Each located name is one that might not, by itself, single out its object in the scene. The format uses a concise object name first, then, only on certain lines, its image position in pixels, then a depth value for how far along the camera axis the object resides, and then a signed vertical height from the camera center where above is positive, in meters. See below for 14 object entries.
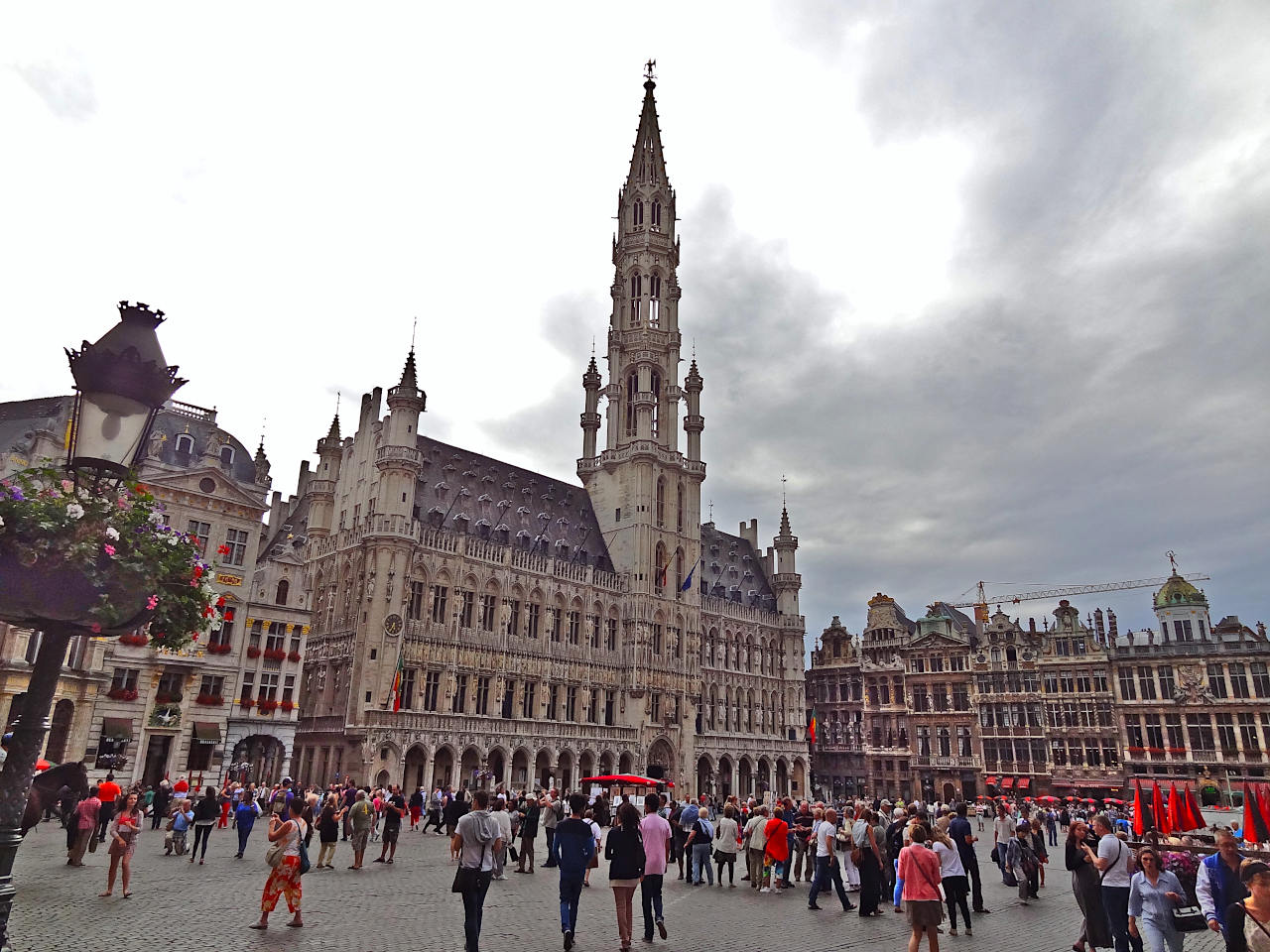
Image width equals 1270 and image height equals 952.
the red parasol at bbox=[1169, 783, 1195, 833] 21.03 -0.76
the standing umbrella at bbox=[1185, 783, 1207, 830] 21.47 -0.77
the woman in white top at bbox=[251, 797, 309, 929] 12.33 -1.68
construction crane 90.31 +18.02
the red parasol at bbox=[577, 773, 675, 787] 36.01 -0.75
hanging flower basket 7.11 +1.54
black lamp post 6.77 +2.46
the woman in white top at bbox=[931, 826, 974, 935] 14.25 -1.62
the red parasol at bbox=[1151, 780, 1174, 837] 21.33 -0.85
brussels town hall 48.84 +10.08
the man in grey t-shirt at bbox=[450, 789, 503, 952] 10.75 -1.19
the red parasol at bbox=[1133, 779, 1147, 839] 19.02 -0.80
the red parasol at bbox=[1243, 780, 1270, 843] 16.53 -0.71
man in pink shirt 12.69 -1.37
